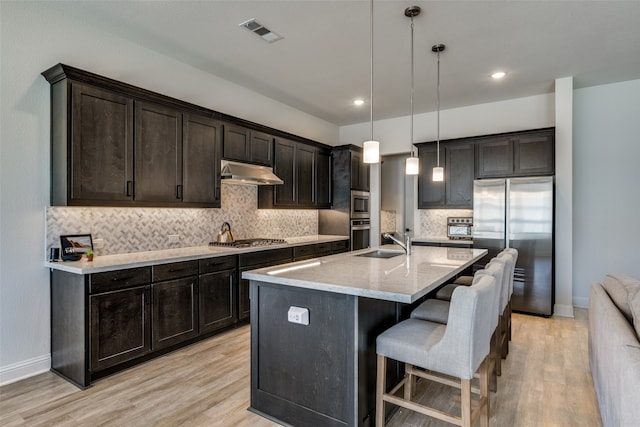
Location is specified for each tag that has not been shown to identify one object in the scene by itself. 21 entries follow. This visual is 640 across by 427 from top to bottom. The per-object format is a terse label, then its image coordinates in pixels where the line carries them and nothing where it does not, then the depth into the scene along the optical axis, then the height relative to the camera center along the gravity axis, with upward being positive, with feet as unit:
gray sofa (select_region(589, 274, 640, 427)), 4.42 -2.13
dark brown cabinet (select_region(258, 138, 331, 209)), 16.01 +1.73
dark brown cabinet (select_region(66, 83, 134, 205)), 9.05 +1.76
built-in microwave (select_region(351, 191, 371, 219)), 19.38 +0.42
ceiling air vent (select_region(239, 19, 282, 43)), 10.32 +5.58
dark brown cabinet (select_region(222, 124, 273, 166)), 13.44 +2.73
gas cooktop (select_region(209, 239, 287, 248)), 13.23 -1.24
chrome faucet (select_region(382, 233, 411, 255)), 10.89 -1.07
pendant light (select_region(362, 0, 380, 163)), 8.81 +1.55
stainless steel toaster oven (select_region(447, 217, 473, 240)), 17.52 -0.81
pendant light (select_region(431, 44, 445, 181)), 11.80 +1.46
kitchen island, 6.28 -2.39
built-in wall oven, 19.29 -1.20
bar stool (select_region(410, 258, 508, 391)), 7.14 -2.24
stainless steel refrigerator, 14.46 -0.81
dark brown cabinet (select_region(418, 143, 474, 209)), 17.16 +1.76
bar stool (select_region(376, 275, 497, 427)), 5.67 -2.35
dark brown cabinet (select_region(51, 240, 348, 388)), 8.66 -2.85
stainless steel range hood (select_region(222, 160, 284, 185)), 12.92 +1.47
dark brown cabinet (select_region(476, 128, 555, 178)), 15.30 +2.65
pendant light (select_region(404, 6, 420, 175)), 11.33 +1.51
